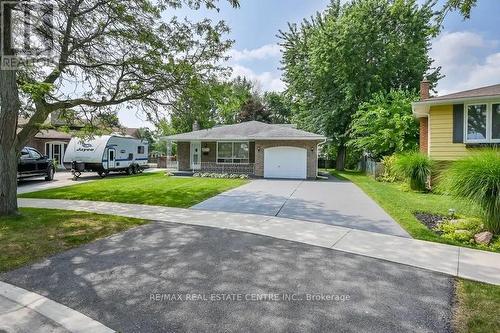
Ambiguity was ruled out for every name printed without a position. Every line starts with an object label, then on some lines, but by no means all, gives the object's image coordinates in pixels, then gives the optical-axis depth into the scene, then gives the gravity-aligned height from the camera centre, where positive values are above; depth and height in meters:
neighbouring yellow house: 12.16 +1.59
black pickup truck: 15.93 -0.34
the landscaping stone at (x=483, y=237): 6.14 -1.52
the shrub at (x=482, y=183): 6.46 -0.48
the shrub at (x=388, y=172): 17.58 -0.68
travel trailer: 19.53 +0.26
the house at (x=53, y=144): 26.23 +1.26
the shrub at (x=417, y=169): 13.23 -0.36
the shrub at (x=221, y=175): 20.90 -1.06
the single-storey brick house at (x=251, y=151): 20.67 +0.65
